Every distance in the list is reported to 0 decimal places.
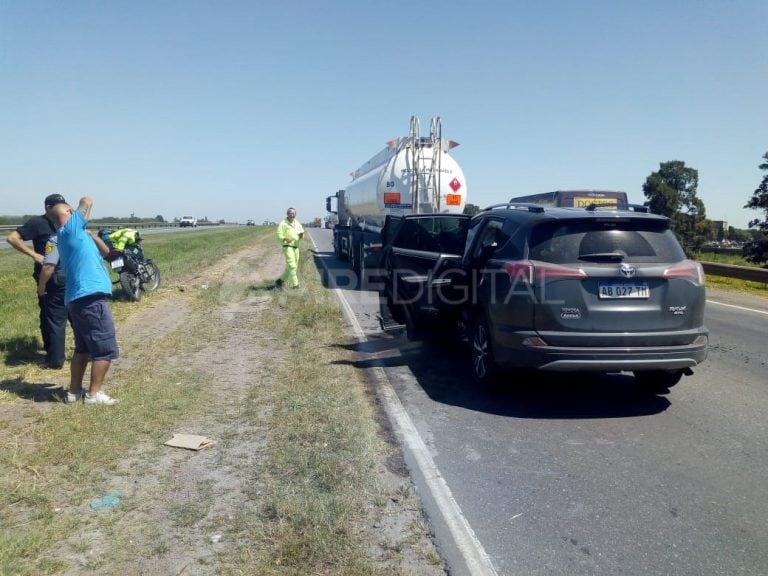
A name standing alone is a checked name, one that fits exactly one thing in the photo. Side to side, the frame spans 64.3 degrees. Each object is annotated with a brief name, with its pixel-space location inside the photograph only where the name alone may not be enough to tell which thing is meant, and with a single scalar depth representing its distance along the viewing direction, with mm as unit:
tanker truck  15508
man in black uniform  6617
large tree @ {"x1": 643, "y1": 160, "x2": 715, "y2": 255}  59906
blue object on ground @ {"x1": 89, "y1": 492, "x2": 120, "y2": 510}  3711
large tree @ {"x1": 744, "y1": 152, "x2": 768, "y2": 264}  40344
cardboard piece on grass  4664
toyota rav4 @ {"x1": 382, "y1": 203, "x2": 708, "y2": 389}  5316
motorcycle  11336
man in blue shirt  5418
